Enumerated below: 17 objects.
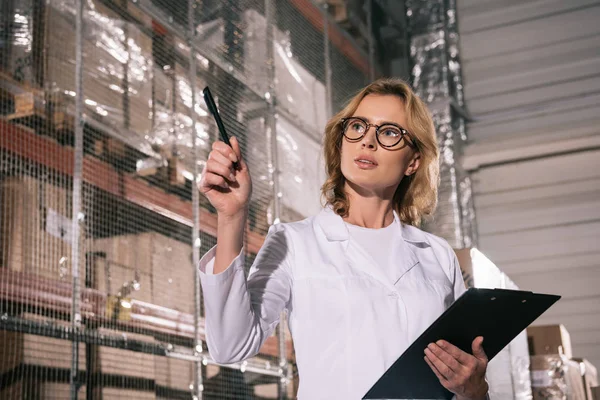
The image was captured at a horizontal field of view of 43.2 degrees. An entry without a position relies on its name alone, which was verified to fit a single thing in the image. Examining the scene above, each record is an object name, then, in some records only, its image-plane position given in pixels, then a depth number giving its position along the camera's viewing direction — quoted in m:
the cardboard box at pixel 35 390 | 3.31
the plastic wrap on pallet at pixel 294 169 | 5.33
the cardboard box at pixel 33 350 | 3.36
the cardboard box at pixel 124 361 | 3.84
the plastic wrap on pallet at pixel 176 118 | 4.35
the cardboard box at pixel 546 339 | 4.19
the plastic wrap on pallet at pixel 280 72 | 5.27
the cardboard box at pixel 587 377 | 4.64
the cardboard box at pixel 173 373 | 4.30
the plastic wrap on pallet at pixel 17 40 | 3.43
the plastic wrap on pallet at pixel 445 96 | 7.09
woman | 1.44
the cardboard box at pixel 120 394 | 3.75
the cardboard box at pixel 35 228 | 3.31
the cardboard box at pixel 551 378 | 4.04
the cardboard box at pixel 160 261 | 3.95
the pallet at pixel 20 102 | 3.40
